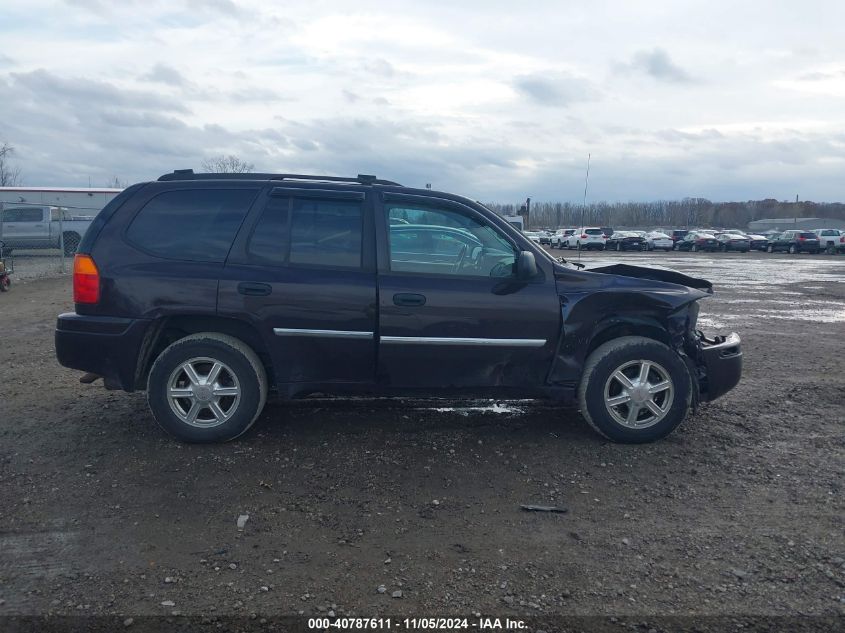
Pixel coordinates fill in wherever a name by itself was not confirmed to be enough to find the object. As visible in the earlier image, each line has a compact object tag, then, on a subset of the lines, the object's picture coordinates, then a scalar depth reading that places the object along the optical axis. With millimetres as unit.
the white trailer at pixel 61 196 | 31453
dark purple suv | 5020
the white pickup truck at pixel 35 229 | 24938
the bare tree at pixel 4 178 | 49231
